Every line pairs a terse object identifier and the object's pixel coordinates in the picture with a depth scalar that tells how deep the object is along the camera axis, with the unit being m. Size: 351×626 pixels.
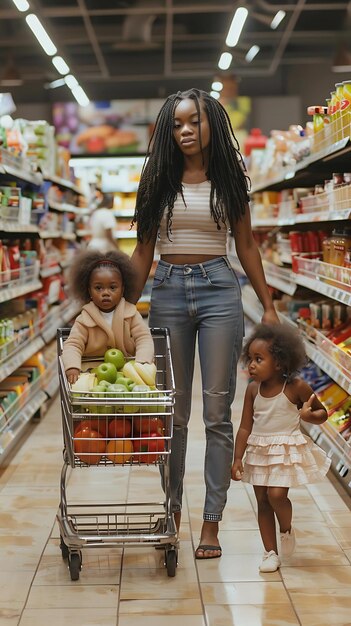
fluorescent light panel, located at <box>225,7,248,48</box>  10.55
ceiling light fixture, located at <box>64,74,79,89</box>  13.70
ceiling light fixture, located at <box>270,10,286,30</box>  11.94
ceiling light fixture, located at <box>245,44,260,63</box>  14.05
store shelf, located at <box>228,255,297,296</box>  6.11
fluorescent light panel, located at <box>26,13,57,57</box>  10.47
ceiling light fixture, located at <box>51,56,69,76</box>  12.84
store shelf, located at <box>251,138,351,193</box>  4.46
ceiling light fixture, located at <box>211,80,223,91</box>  14.78
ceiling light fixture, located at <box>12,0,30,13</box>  9.65
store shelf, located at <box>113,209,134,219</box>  12.42
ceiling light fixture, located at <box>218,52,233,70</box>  13.51
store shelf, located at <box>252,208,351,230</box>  4.32
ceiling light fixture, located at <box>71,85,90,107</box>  14.40
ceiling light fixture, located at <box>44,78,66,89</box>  14.91
